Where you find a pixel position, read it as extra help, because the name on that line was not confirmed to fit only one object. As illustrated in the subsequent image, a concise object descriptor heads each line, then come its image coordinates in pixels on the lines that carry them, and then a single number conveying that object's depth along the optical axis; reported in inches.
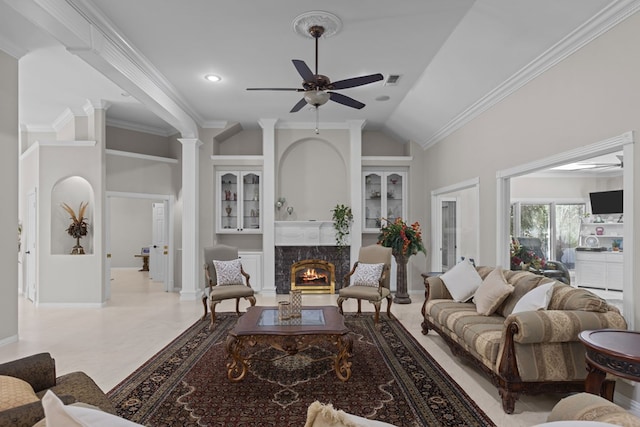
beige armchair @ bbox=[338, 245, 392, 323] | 196.3
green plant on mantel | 281.1
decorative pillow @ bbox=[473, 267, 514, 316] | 140.7
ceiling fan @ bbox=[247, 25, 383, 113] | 132.6
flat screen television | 264.7
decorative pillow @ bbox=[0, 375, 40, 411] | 60.4
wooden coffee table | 125.4
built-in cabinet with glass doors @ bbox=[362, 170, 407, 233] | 296.7
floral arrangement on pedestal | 249.3
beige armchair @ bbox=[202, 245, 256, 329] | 197.9
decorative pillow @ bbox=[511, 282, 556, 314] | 118.8
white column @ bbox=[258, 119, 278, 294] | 281.3
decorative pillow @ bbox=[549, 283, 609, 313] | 107.9
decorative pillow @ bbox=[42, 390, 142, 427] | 35.7
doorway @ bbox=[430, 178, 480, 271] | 214.8
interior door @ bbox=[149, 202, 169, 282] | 361.4
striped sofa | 103.7
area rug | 103.3
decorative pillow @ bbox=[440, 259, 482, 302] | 163.5
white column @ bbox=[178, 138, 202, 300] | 267.3
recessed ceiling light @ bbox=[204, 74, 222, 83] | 197.0
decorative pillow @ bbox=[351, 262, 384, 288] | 210.7
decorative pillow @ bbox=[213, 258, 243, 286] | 211.6
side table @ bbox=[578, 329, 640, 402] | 78.0
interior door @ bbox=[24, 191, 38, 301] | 253.8
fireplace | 286.7
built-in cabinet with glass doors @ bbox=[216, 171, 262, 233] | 291.1
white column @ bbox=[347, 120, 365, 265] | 283.9
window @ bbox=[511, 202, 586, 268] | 326.0
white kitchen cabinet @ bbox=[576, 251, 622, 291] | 289.0
